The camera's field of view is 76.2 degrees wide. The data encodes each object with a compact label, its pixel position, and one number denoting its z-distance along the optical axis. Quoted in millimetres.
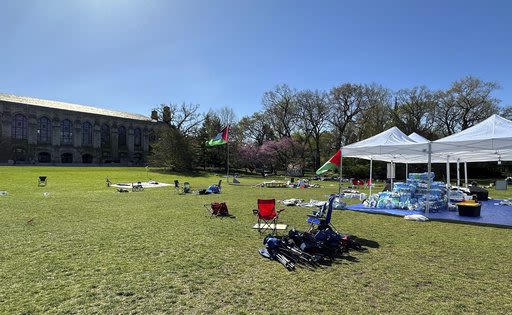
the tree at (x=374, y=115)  42125
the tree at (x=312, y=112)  47312
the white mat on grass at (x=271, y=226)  8538
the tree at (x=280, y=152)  47656
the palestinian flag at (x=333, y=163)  14398
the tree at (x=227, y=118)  57966
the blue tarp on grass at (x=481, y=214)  10305
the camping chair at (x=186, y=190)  18972
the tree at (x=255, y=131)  53531
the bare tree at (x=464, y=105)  38862
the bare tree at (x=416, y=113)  41625
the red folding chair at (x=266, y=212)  8344
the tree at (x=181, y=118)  51656
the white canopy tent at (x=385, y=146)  12250
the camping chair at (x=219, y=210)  10605
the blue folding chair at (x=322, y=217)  7020
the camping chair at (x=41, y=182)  21769
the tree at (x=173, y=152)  44844
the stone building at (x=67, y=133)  58531
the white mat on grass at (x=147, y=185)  23231
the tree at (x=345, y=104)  44938
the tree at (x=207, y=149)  51150
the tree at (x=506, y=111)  39562
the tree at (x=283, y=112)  49016
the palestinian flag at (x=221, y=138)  22512
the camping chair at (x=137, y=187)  20727
